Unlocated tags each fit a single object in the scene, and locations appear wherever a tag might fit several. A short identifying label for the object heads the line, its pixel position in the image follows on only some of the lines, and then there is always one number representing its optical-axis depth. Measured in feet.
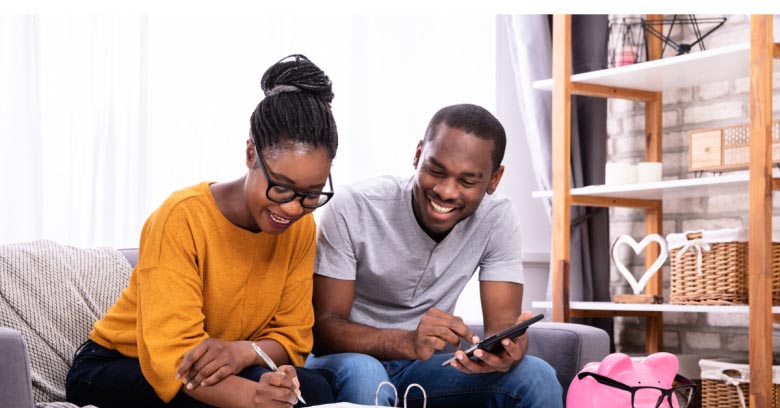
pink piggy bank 5.23
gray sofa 7.27
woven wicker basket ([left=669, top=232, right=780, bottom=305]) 9.79
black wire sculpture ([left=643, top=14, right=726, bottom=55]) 11.69
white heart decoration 10.85
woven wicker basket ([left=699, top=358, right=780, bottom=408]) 9.95
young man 6.16
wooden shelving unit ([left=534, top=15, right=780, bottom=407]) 9.31
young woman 5.30
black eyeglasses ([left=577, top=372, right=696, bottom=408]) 5.21
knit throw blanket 6.27
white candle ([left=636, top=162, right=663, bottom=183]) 10.88
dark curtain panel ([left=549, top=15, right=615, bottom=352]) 11.95
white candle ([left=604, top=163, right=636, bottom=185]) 10.93
